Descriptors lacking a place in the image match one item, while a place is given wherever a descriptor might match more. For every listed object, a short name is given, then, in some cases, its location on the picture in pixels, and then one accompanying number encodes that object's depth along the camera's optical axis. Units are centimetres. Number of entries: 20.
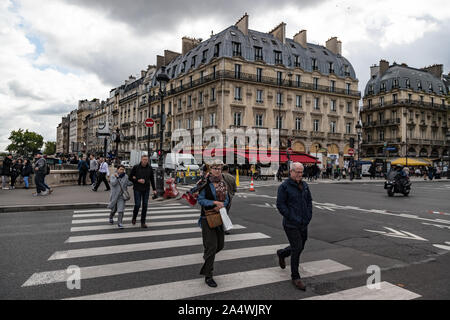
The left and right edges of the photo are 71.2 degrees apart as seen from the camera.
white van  2628
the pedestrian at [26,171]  1516
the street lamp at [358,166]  3142
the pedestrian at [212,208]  405
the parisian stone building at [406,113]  5506
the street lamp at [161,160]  1339
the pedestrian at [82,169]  1752
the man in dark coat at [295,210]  402
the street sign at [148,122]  1544
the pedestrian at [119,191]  763
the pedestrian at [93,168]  1653
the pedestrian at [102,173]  1507
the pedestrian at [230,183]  741
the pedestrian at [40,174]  1280
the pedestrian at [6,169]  1479
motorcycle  1586
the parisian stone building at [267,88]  4038
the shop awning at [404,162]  4041
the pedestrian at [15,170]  1552
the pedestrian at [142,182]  754
